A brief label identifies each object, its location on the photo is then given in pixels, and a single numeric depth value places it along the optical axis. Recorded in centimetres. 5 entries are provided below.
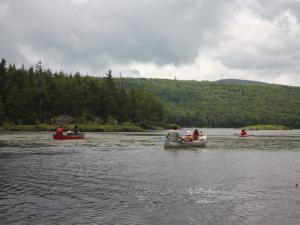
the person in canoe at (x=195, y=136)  7217
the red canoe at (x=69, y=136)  8719
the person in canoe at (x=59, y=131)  8531
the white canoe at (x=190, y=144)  6650
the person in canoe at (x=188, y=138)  7093
